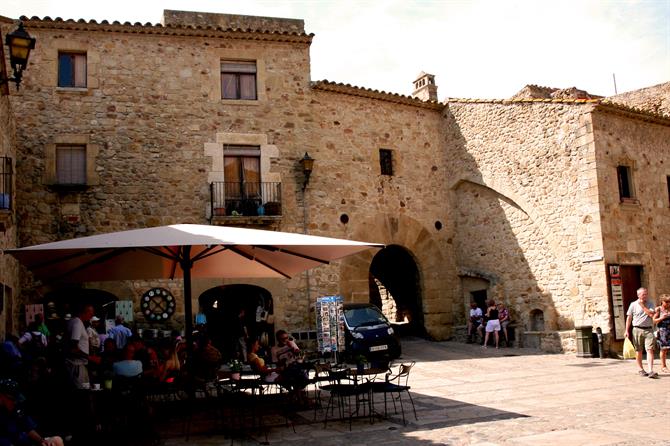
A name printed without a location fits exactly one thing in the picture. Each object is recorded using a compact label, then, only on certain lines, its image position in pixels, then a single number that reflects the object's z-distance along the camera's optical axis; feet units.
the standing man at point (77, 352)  23.71
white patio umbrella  22.74
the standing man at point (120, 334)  40.70
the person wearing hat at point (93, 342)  30.13
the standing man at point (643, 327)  34.09
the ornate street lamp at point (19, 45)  25.90
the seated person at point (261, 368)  25.12
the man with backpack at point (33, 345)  28.32
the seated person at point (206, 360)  26.81
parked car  44.42
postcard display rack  45.34
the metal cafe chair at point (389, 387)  24.03
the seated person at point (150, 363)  26.32
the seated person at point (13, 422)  15.29
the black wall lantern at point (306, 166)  51.42
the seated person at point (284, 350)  29.66
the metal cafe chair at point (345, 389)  23.99
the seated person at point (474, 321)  54.65
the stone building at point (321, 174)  47.42
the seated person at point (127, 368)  24.22
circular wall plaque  47.01
